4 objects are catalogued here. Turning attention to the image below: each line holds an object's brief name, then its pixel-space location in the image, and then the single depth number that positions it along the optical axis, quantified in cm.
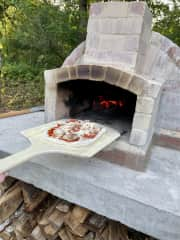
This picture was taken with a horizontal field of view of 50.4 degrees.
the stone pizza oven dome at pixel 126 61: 128
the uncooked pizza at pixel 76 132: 127
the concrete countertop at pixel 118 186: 97
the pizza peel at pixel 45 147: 99
